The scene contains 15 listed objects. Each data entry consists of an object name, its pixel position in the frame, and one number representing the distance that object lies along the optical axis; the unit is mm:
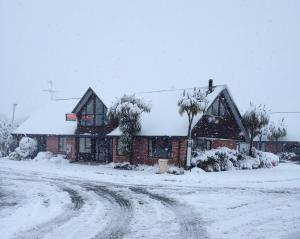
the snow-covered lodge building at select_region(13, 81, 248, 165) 27609
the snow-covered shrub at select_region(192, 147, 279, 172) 25016
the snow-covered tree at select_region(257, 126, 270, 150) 39969
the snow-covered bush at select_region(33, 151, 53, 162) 33097
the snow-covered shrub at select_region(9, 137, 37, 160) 34531
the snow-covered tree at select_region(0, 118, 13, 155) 39781
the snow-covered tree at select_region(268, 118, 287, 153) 39625
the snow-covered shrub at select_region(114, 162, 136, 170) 27172
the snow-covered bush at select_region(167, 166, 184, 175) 23016
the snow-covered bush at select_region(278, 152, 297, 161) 39219
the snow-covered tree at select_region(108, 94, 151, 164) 27500
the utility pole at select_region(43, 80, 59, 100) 58781
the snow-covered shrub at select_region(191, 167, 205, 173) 23838
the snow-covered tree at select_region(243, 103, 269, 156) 29922
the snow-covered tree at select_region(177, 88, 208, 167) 24219
